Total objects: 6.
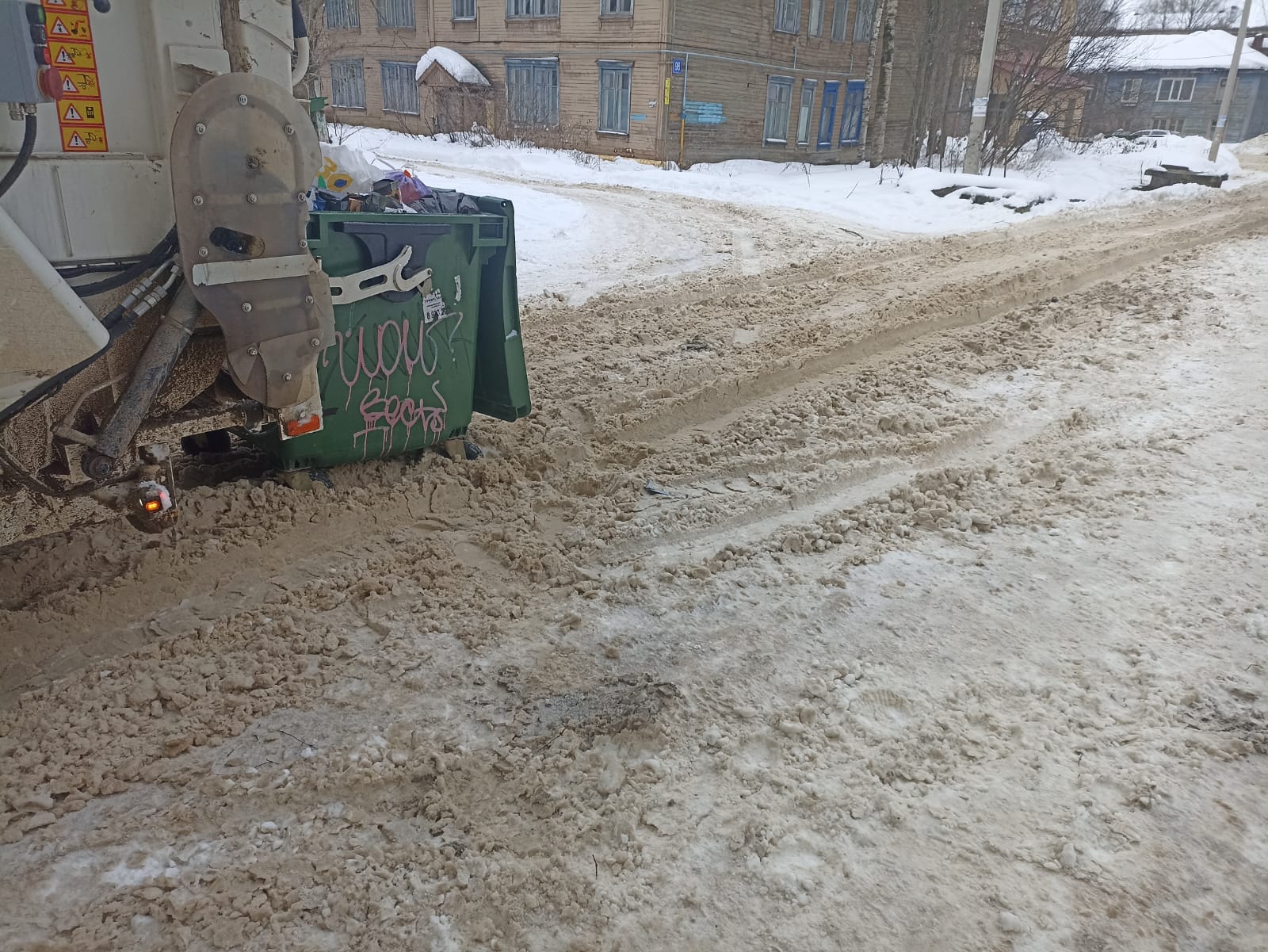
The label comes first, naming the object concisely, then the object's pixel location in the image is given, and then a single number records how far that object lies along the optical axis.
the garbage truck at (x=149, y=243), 2.49
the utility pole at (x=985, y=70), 17.16
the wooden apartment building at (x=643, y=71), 23.77
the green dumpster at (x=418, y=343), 4.06
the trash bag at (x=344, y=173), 4.35
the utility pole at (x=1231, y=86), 26.72
